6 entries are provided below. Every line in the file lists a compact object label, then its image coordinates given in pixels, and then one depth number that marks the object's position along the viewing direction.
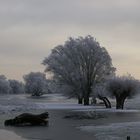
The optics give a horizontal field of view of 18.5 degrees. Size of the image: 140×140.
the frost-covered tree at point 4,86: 163.50
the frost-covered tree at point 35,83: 166.00
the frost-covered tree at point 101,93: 63.28
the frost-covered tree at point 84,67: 73.44
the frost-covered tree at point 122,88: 60.41
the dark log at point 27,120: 33.94
